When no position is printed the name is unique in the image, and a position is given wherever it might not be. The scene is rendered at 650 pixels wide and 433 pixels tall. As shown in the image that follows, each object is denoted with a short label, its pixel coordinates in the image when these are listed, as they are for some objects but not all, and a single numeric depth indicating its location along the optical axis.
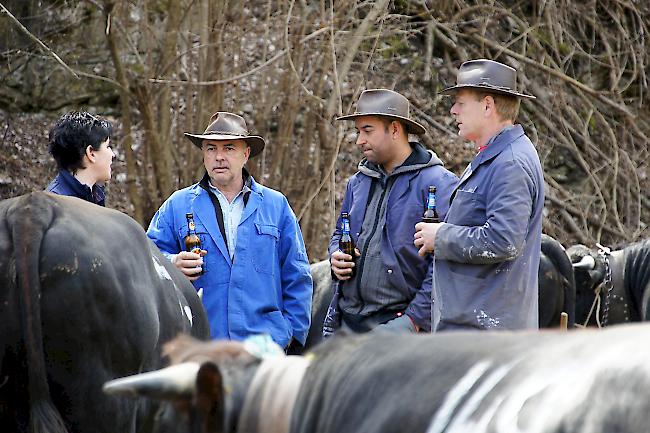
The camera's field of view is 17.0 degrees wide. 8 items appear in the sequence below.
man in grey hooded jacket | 11.64
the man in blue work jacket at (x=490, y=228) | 10.11
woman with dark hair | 11.39
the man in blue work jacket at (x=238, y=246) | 12.44
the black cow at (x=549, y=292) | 16.23
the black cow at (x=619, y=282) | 16.02
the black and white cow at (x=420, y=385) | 4.31
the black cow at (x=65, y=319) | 8.83
